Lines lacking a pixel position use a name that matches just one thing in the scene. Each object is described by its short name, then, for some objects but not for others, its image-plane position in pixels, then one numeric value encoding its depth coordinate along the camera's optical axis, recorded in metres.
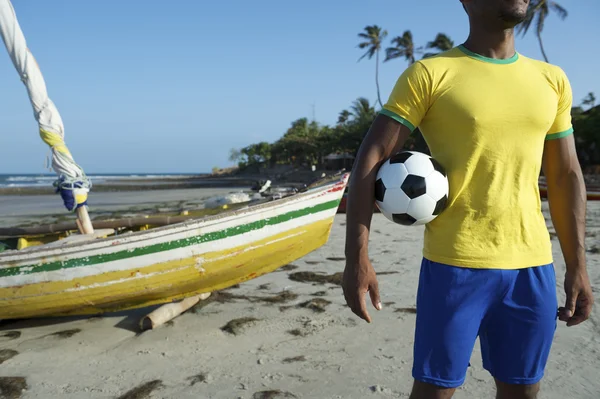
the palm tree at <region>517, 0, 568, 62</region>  31.83
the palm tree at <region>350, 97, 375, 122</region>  47.88
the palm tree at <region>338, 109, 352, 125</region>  59.34
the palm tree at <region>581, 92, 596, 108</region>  36.28
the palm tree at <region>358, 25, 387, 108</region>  46.78
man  1.55
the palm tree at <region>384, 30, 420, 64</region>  41.66
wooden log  4.42
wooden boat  4.21
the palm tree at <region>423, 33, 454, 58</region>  36.56
